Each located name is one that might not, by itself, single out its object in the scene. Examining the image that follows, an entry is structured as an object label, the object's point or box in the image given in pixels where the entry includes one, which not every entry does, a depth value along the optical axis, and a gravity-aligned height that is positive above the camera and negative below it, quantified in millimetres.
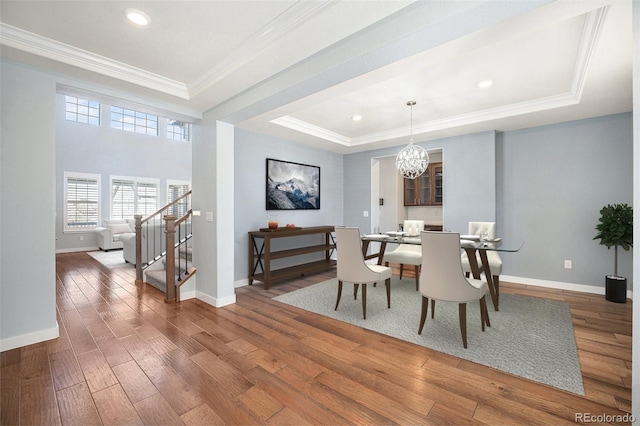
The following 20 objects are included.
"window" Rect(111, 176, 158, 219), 8492 +451
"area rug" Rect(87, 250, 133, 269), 5898 -1091
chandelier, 3820 +694
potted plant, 3410 -286
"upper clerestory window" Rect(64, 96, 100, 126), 7836 +2814
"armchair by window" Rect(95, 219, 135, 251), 7637 -577
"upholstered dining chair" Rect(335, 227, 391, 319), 3090 -607
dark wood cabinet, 6613 +538
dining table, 2869 -365
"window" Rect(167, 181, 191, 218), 9016 +659
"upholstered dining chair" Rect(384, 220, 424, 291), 3996 -612
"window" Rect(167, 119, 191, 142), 9680 +2789
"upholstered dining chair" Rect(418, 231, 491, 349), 2402 -568
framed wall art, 4883 +466
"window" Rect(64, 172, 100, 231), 7676 +285
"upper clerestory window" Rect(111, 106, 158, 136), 8570 +2790
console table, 4191 -685
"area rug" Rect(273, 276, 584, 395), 2094 -1126
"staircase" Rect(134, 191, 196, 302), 3629 -811
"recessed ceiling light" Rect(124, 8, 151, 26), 1942 +1359
